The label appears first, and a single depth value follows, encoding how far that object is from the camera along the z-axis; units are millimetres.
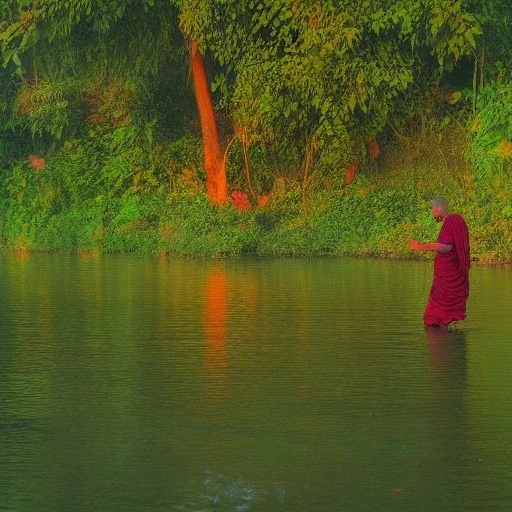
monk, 18578
